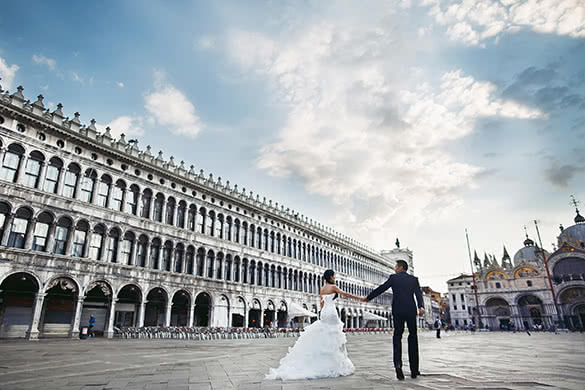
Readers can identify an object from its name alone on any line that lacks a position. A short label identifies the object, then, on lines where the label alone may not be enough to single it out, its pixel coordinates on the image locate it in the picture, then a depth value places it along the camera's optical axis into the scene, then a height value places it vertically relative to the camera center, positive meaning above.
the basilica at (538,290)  61.75 +2.65
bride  5.93 -0.79
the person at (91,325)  22.91 -1.13
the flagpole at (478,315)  68.74 -2.10
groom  5.66 -0.08
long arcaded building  21.70 +5.18
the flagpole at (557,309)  60.01 -0.81
